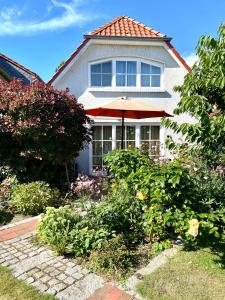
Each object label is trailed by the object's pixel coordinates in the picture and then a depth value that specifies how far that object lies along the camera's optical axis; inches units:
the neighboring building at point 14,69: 567.7
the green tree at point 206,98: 132.6
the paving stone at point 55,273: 120.8
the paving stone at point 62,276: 117.6
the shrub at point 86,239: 135.5
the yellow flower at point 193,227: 117.2
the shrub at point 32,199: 204.1
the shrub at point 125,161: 161.7
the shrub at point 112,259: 121.5
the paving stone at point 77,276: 118.1
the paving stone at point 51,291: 107.6
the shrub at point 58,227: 140.1
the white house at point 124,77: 377.2
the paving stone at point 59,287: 110.1
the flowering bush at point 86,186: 185.6
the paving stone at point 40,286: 110.2
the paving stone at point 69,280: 114.7
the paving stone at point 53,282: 113.4
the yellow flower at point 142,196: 139.4
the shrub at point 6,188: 227.4
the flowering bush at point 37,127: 234.3
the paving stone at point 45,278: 116.0
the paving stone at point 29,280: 115.8
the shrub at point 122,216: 150.3
